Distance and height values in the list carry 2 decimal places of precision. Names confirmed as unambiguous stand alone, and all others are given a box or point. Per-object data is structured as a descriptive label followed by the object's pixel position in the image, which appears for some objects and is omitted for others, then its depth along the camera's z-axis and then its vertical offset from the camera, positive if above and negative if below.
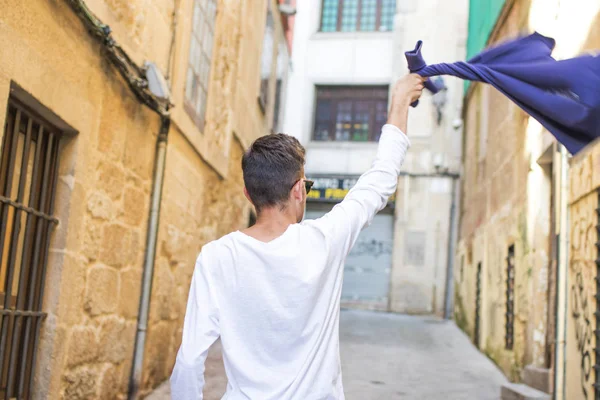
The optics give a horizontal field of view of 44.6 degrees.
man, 1.80 -0.08
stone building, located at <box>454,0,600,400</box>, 5.70 +0.56
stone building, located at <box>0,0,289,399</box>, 3.96 +0.46
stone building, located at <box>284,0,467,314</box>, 18.00 +3.91
